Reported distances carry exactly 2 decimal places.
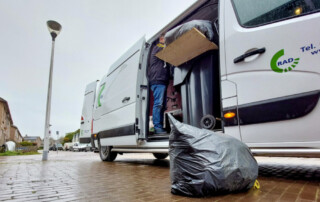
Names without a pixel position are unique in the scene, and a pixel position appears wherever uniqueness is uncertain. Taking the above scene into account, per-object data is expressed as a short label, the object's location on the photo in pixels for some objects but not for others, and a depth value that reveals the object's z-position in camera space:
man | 4.11
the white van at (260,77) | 1.91
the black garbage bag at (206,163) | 1.64
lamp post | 7.40
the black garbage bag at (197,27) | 2.85
